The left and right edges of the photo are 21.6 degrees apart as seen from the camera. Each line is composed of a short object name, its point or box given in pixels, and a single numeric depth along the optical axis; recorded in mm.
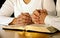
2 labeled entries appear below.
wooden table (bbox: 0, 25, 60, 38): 837
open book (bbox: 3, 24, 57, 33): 914
